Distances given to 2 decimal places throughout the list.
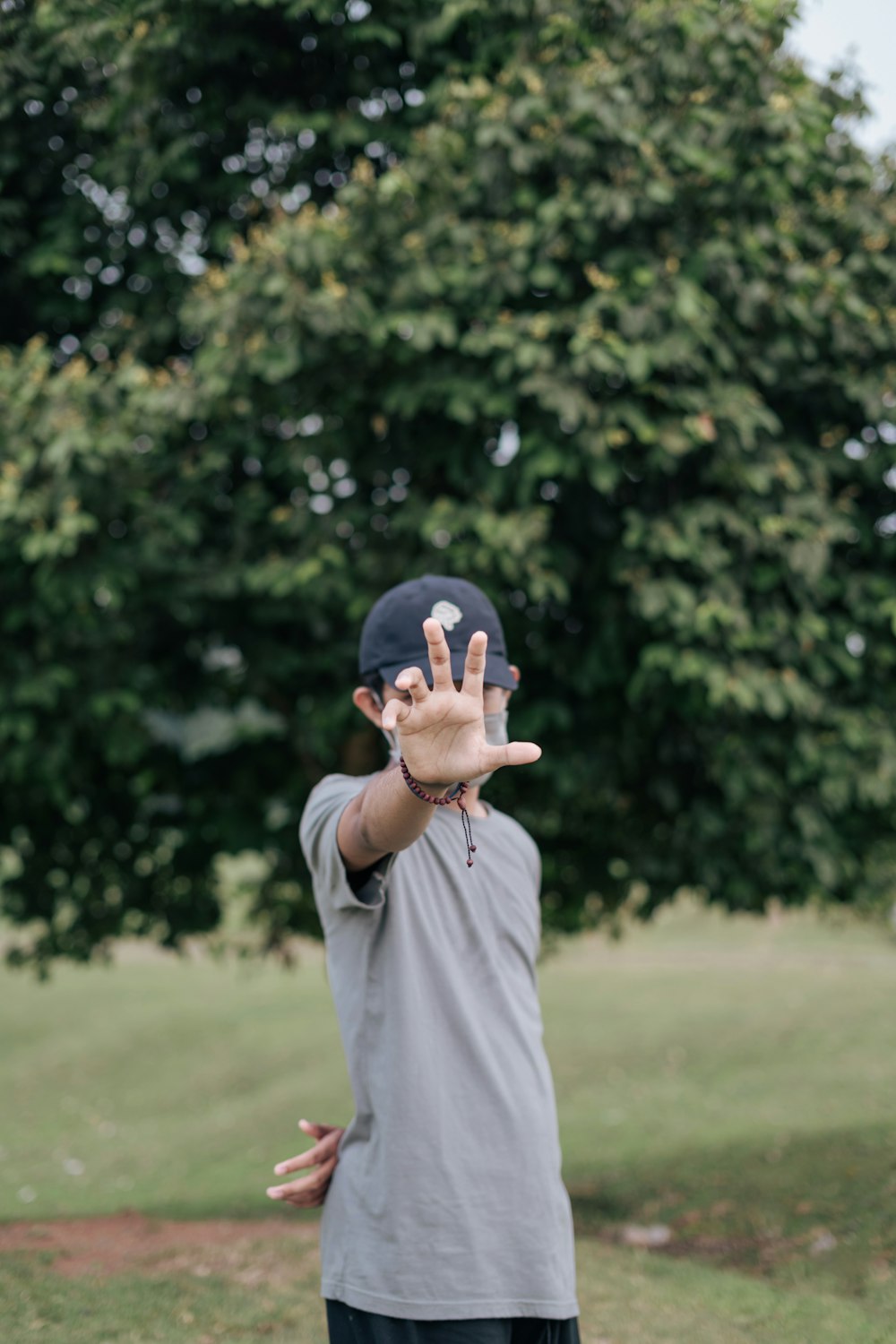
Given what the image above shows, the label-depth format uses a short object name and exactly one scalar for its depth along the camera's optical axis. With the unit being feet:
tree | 17.37
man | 7.26
